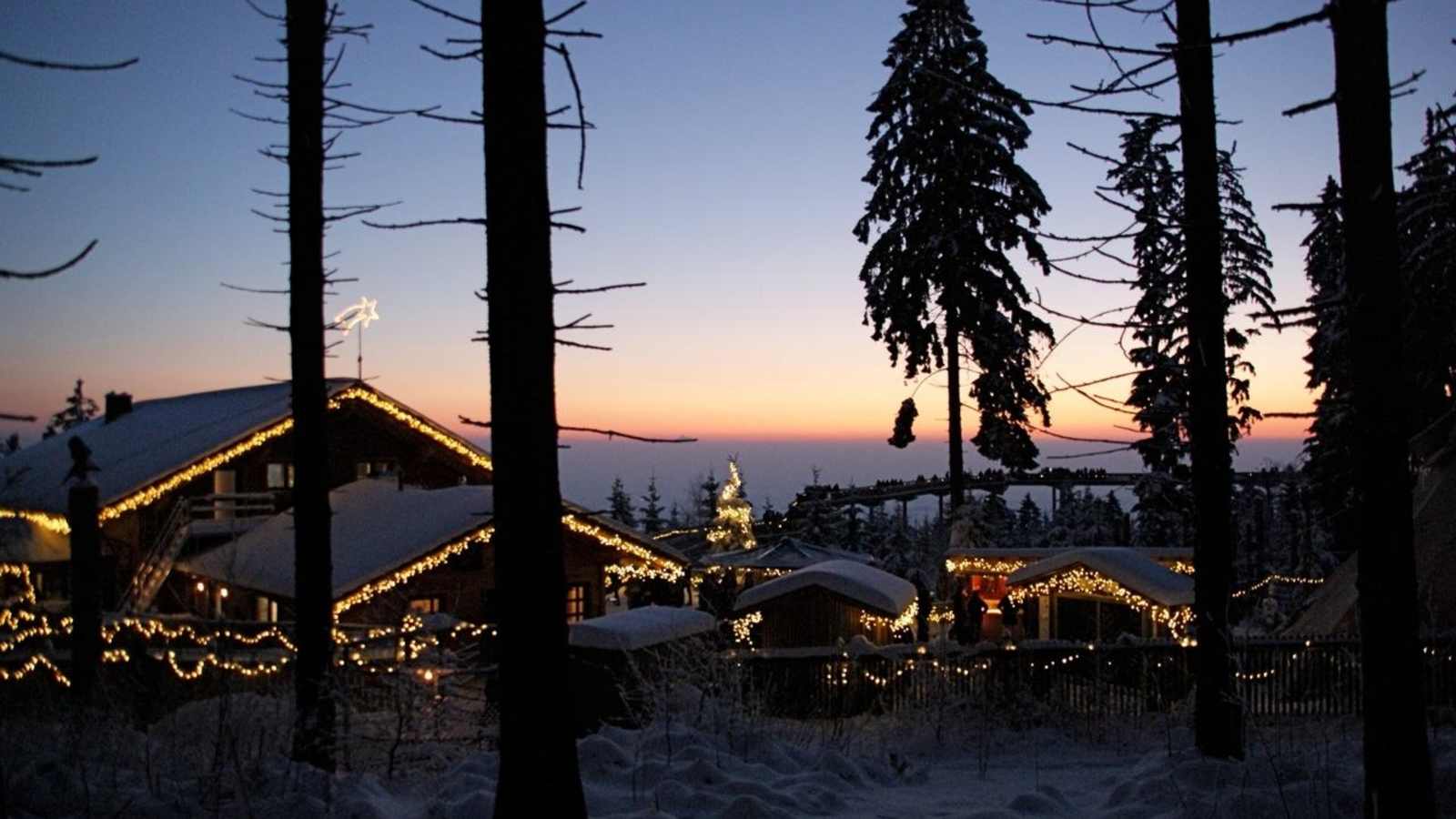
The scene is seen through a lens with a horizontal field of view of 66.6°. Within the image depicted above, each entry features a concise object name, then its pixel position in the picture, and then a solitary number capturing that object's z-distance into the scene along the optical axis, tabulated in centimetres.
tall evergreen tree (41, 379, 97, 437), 7088
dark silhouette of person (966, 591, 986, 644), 2705
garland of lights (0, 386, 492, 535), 2531
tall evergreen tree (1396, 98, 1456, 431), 1313
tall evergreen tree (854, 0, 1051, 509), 2502
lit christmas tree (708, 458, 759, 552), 4475
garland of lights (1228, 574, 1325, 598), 3614
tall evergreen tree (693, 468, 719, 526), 7206
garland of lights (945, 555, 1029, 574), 3102
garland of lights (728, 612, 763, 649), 2391
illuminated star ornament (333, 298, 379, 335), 1766
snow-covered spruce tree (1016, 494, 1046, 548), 6288
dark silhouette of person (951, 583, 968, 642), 2650
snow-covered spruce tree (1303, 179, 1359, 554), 2524
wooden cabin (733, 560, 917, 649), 2342
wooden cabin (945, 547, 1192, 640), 3098
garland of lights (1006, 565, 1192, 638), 2556
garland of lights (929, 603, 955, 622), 3061
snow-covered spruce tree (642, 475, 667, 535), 6894
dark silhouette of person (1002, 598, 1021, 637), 2781
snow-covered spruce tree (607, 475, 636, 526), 6897
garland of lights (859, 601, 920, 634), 2372
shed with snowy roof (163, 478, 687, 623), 2231
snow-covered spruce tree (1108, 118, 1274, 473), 2873
